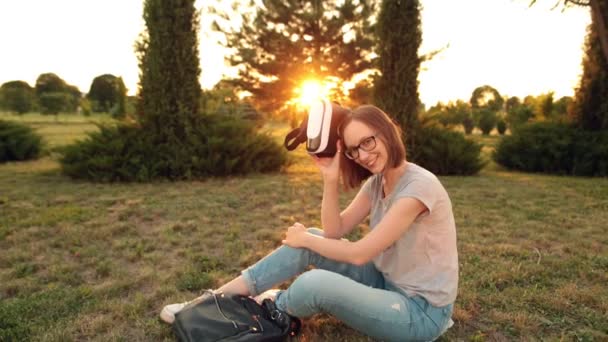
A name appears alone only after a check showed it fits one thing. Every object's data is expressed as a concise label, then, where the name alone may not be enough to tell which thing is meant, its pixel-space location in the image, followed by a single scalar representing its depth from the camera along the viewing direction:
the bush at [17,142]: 10.18
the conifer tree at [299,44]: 17.12
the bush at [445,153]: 8.99
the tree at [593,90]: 9.20
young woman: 1.91
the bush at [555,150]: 8.77
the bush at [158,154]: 7.38
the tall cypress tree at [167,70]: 7.69
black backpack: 2.00
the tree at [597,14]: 7.80
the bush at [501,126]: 27.74
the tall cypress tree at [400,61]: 8.90
